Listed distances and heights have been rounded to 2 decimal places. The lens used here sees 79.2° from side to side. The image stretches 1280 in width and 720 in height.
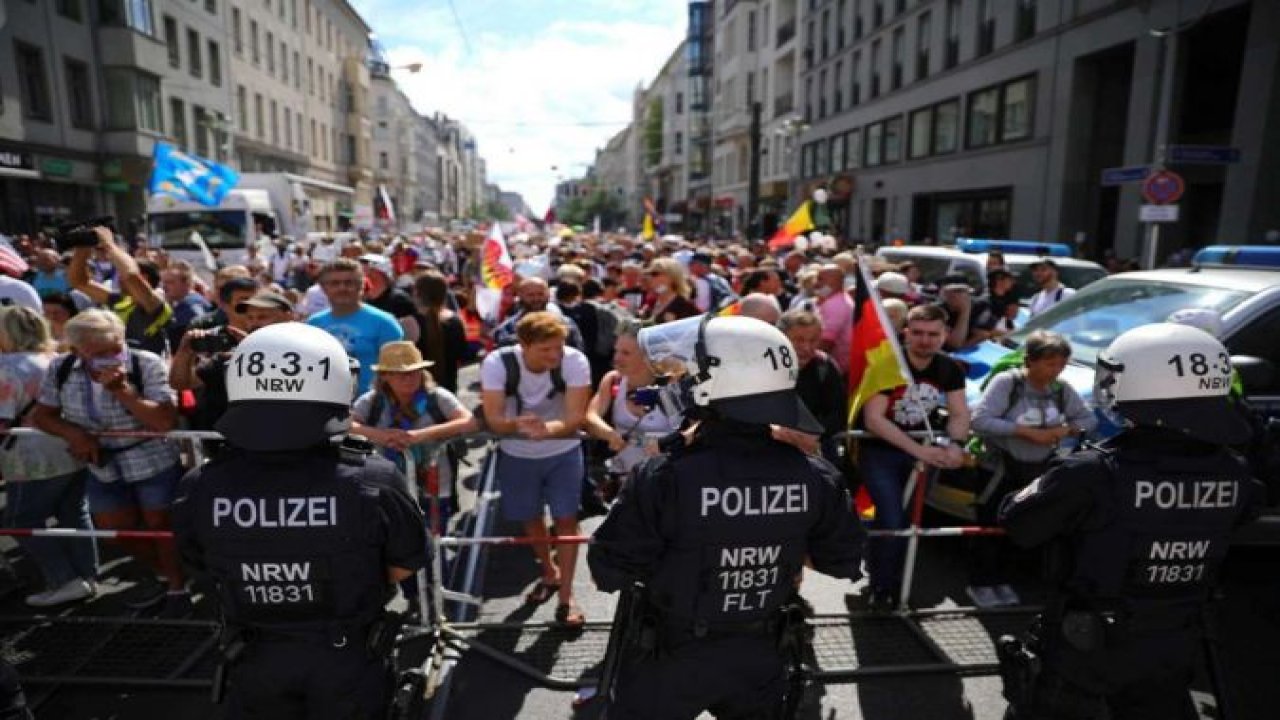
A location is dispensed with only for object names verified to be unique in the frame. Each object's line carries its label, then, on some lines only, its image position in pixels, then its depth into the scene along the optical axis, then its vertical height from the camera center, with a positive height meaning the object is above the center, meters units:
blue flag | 11.51 +0.72
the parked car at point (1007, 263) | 11.09 -0.42
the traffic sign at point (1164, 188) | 12.34 +0.76
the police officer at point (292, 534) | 2.33 -0.92
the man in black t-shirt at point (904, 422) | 4.55 -1.10
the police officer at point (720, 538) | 2.43 -0.96
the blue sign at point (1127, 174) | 13.19 +1.06
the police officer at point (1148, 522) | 2.63 -0.97
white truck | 17.62 +0.07
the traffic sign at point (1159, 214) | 12.38 +0.36
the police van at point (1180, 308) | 5.17 -0.61
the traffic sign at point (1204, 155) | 12.32 +1.30
